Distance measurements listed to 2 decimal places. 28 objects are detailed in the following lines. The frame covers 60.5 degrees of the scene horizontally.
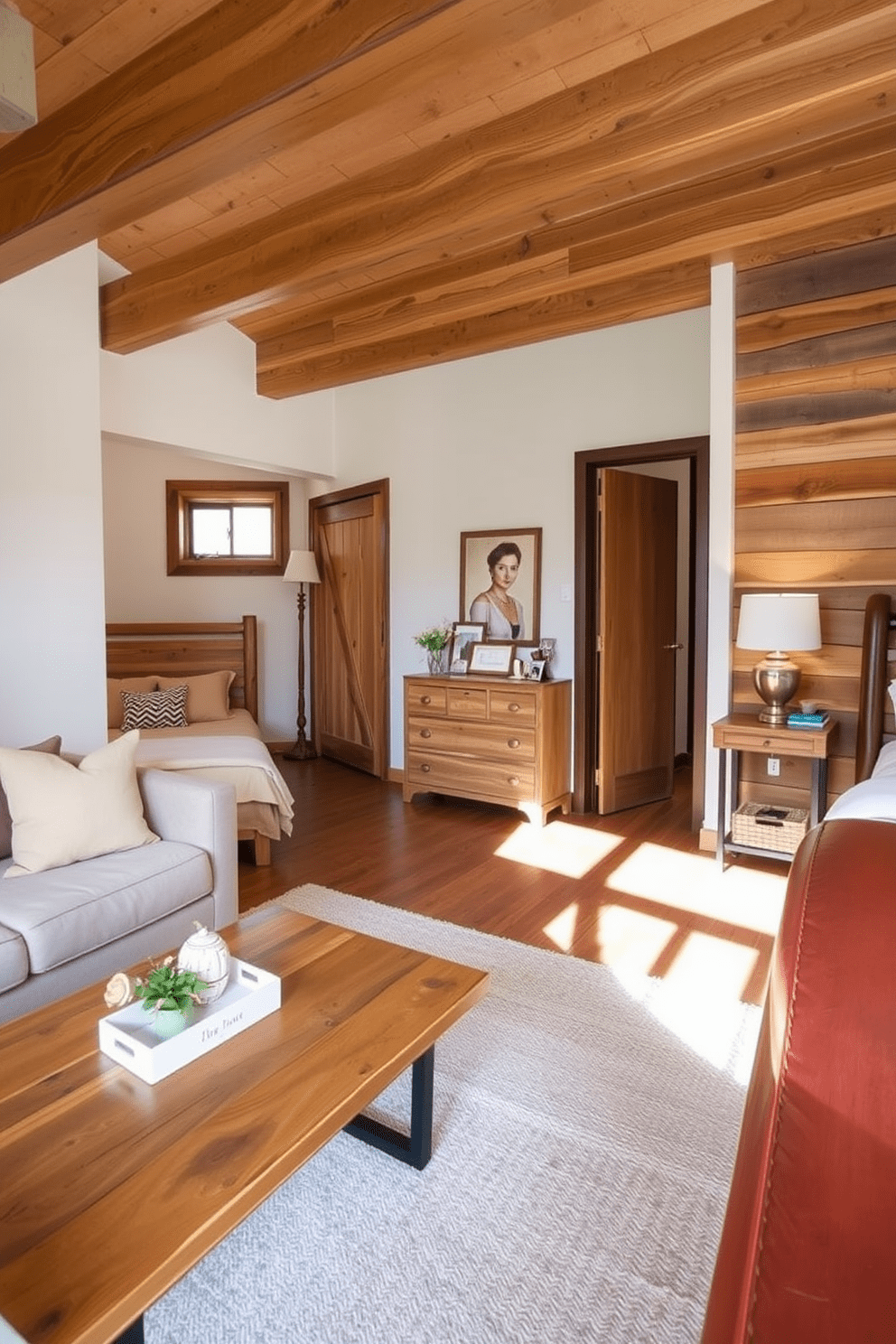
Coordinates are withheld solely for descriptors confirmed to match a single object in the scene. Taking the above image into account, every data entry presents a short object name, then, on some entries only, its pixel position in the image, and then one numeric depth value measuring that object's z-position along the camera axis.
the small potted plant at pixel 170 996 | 1.43
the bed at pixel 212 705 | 3.69
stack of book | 3.31
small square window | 6.13
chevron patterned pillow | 5.02
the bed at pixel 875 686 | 3.18
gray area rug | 1.35
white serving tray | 1.36
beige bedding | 3.65
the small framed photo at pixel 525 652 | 4.82
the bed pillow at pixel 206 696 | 5.31
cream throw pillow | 2.36
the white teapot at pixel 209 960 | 1.56
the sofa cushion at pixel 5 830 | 2.44
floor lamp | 5.96
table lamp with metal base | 3.25
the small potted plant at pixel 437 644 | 5.02
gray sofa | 2.05
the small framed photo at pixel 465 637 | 5.04
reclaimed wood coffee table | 0.97
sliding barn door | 5.59
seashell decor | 1.52
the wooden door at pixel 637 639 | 4.62
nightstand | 3.27
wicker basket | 3.42
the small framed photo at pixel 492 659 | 4.83
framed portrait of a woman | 4.84
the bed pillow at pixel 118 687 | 5.10
